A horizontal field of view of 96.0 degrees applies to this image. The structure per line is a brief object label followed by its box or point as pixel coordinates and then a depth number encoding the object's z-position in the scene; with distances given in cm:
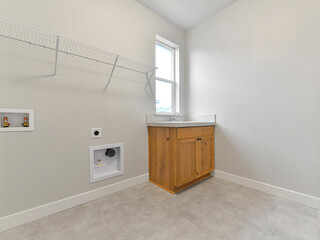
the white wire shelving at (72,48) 127
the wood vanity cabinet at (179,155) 179
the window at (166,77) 248
